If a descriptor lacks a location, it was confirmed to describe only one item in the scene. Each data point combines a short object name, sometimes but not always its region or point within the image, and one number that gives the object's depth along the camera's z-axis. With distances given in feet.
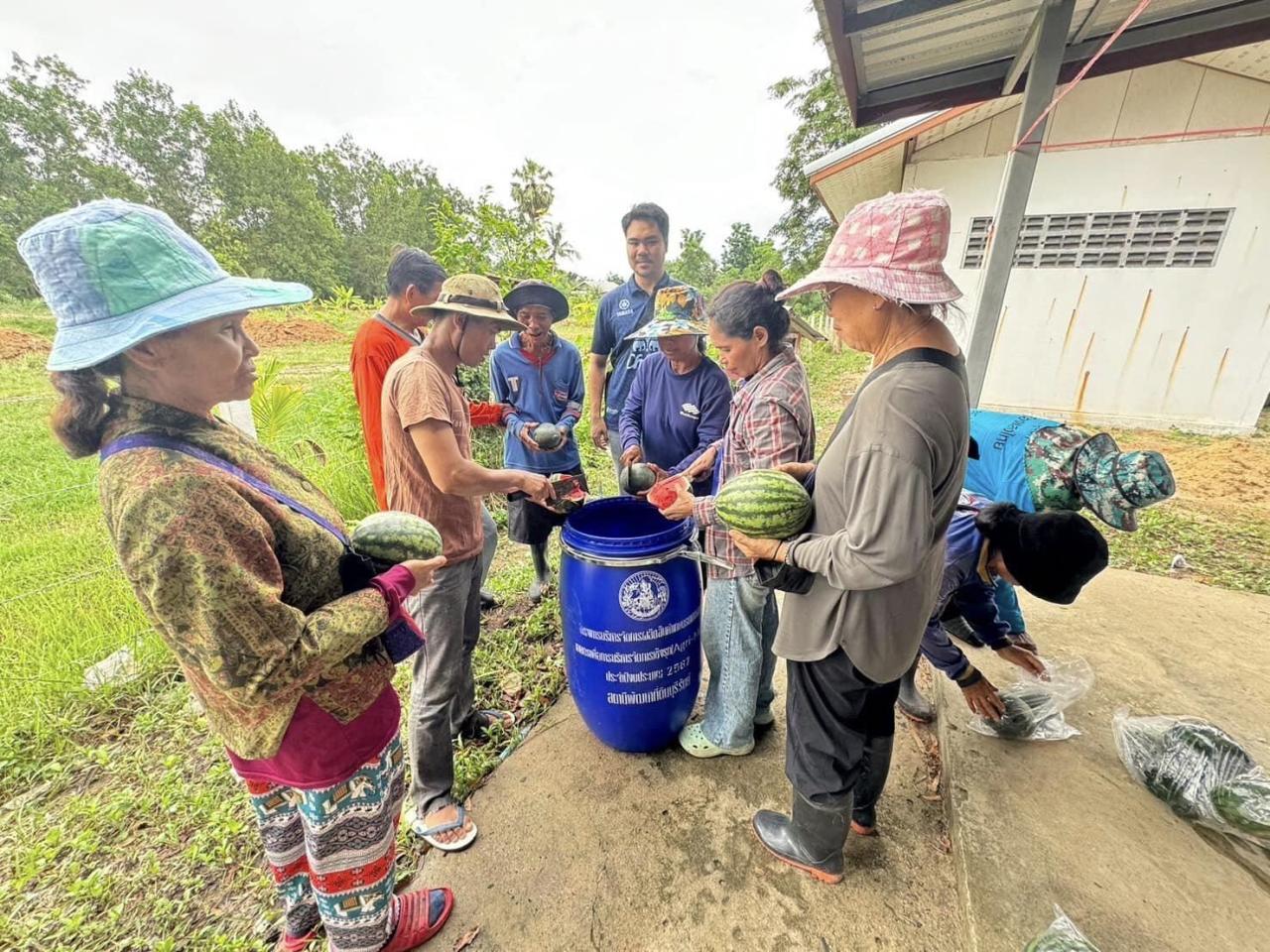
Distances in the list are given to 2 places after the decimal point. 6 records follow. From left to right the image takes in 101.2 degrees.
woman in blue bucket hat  3.65
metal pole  9.89
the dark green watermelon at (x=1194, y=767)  6.62
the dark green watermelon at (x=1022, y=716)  7.91
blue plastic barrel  7.33
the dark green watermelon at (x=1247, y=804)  6.15
